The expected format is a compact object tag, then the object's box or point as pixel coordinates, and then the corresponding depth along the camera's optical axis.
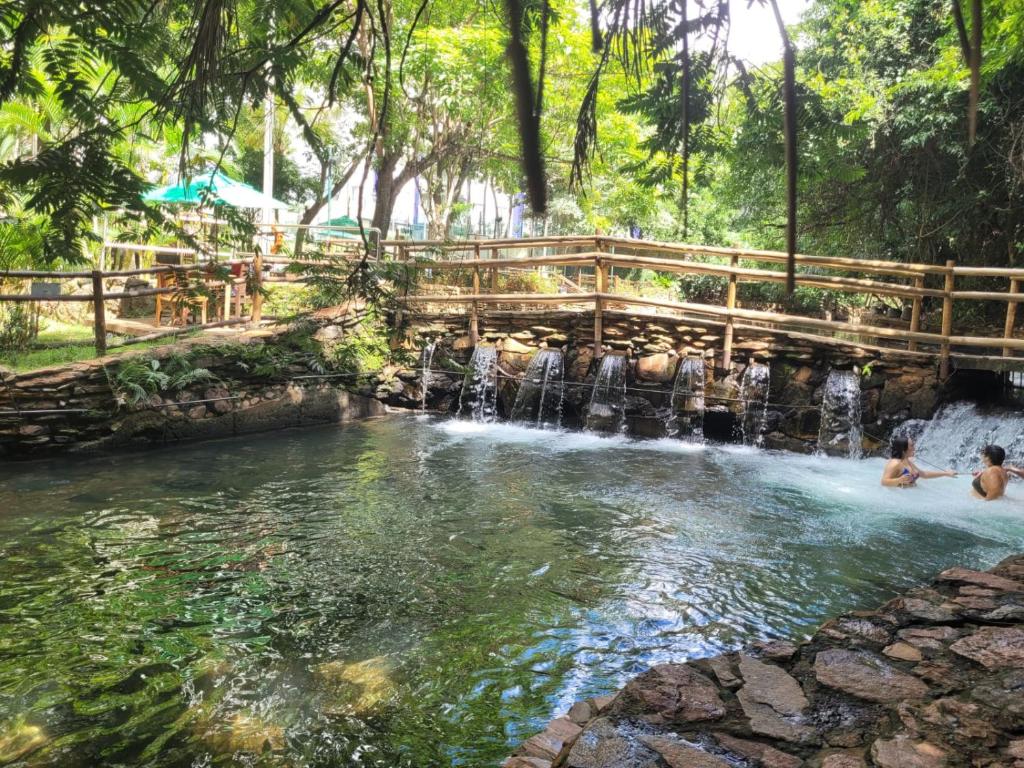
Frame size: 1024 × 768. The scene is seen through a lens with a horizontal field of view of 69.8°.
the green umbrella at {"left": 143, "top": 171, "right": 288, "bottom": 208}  11.91
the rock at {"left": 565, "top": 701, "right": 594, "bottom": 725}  2.79
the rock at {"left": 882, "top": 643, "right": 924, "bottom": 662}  2.80
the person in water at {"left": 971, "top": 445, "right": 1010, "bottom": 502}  6.64
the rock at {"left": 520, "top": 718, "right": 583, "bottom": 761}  2.53
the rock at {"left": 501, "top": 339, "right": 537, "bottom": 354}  10.74
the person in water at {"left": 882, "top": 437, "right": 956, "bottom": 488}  7.20
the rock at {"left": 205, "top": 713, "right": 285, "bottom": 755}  2.93
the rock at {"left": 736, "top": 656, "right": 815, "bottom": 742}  2.30
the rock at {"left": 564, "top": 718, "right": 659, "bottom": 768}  2.11
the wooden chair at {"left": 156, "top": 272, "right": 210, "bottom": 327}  10.24
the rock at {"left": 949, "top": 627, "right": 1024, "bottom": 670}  2.60
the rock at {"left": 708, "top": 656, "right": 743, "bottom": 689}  2.66
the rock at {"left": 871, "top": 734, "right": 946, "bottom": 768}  1.96
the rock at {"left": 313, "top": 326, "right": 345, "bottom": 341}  10.33
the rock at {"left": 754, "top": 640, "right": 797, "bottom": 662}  2.90
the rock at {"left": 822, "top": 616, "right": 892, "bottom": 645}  3.04
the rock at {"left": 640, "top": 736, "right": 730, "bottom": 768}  2.09
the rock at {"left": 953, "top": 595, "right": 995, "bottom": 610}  3.23
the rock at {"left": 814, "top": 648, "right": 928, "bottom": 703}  2.48
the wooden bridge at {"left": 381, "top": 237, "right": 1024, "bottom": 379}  8.48
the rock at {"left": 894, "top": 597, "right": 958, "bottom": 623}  3.18
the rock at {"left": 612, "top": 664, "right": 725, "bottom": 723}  2.42
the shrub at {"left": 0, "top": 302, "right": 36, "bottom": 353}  8.49
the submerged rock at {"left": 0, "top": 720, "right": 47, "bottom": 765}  2.83
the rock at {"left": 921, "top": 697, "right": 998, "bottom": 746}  2.08
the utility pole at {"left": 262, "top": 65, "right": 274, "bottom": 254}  14.24
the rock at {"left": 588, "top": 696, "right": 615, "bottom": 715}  2.81
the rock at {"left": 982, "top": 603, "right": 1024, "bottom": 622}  3.04
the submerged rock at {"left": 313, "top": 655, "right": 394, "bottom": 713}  3.27
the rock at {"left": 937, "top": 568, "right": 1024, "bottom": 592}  3.48
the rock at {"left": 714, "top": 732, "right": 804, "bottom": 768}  2.11
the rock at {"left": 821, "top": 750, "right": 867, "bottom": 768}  2.01
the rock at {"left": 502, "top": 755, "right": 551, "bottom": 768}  2.44
